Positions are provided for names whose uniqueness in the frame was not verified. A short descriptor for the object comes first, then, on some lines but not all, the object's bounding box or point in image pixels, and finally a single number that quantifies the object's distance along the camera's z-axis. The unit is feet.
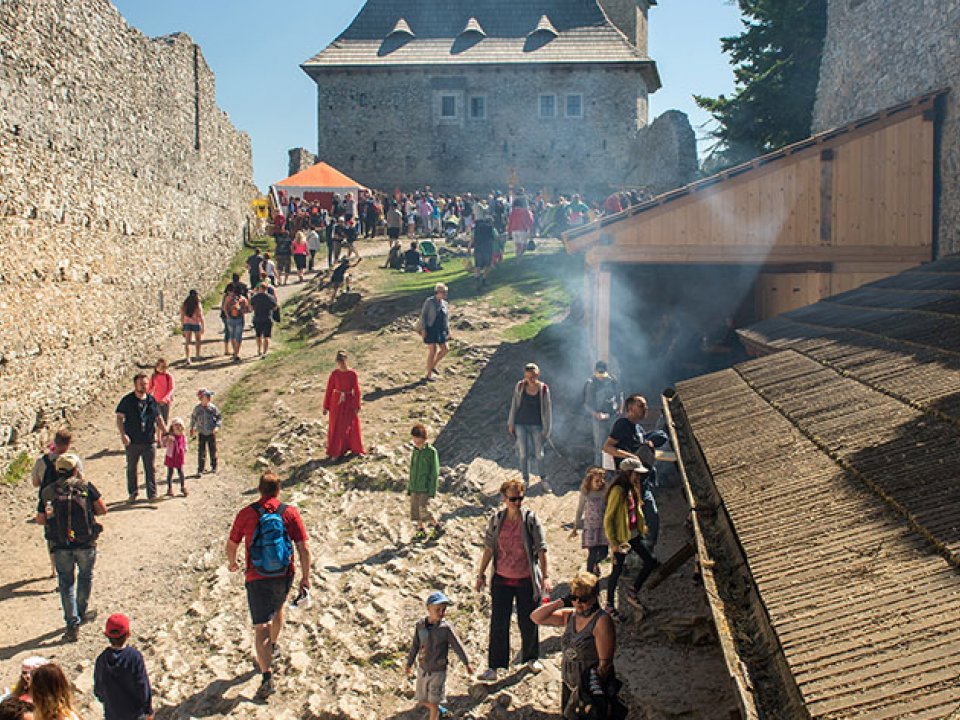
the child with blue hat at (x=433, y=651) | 25.50
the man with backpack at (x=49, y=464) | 32.83
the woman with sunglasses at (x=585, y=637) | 21.89
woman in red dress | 47.21
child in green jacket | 37.93
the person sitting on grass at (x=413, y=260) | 87.81
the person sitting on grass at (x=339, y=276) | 81.10
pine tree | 93.09
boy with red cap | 22.82
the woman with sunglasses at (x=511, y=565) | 27.30
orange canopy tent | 125.80
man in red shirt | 27.12
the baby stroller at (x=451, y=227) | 115.21
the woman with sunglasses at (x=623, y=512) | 29.41
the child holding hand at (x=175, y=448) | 44.83
